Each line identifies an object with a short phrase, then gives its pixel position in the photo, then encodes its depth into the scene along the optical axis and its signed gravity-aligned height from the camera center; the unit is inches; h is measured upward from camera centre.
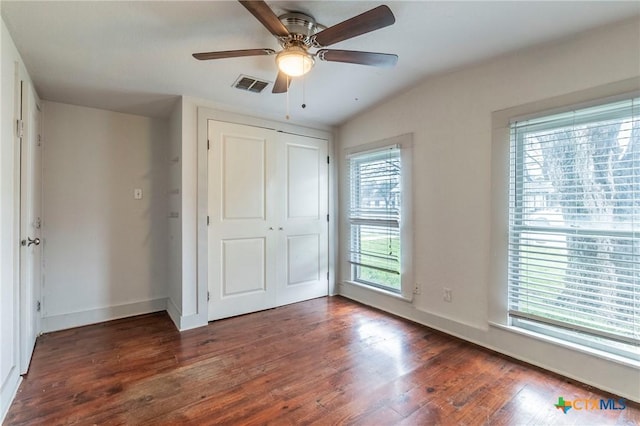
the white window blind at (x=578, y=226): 73.1 -4.4
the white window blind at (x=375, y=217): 129.3 -3.9
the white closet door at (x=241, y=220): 122.1 -4.9
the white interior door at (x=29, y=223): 84.0 -5.0
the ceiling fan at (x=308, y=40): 58.9 +36.9
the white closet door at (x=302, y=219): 140.9 -5.2
